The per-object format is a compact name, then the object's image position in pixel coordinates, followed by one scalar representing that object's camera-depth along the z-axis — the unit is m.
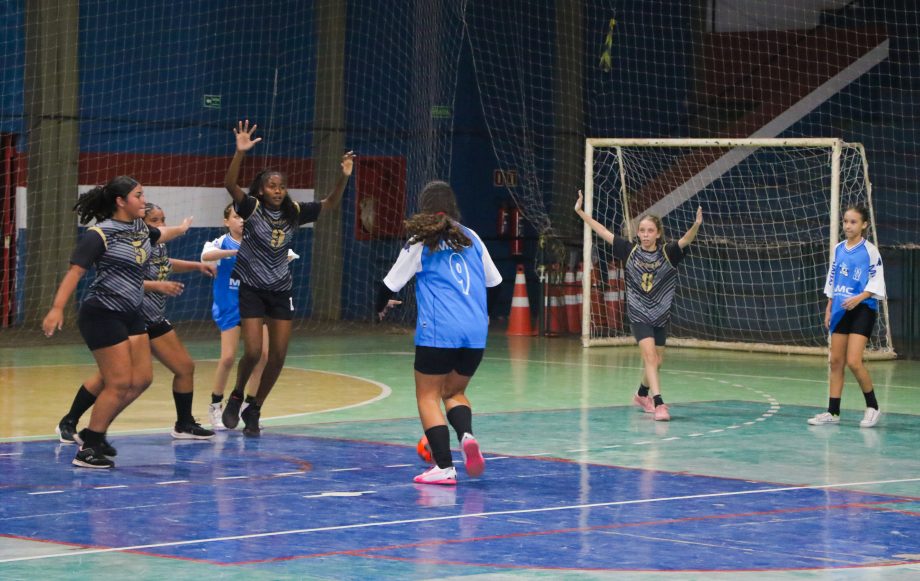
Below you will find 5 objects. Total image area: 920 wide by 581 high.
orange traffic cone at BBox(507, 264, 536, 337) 23.38
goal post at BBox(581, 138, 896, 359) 22.94
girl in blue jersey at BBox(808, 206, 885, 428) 12.63
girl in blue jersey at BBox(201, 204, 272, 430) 12.34
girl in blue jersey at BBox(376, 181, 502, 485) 9.40
